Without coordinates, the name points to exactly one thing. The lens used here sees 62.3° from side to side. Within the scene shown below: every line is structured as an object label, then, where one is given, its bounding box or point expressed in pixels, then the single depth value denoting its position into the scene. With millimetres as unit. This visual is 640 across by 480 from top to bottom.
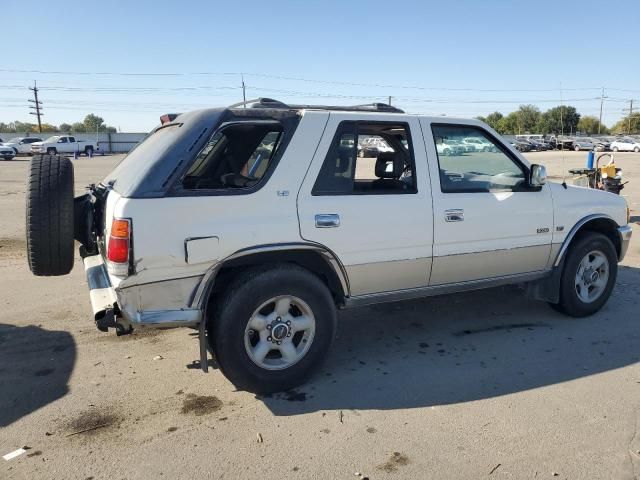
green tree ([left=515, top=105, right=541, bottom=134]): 96450
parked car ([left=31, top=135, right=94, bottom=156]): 42562
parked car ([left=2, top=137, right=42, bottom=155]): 44156
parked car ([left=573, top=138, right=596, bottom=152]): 54138
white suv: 3240
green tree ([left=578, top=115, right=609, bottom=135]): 110812
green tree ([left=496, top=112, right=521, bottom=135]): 102188
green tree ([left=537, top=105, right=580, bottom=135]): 84956
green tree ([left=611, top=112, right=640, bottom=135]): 104844
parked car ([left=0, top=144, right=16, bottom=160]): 38344
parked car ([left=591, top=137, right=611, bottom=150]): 52391
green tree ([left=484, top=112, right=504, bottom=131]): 104012
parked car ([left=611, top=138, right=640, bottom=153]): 51094
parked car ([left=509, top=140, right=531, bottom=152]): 51991
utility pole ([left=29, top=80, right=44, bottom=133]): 79706
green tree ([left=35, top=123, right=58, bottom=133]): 94062
